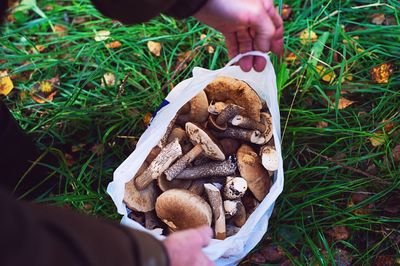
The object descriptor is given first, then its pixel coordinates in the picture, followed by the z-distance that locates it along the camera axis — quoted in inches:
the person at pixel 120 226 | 38.5
